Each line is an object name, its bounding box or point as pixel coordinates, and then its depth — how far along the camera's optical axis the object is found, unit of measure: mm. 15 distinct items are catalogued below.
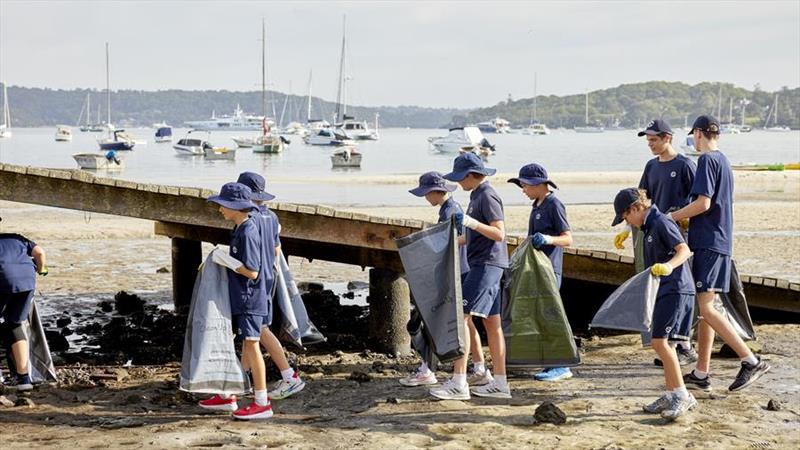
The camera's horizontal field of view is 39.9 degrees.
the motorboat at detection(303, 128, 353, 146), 109019
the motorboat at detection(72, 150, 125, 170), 56531
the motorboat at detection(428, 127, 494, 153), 94000
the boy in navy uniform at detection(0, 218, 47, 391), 8078
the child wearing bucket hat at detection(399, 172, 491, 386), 8031
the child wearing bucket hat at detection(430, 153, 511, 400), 7887
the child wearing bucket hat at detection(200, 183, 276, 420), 7348
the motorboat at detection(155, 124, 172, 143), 127188
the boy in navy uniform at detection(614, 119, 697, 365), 8633
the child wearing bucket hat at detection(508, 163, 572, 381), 8172
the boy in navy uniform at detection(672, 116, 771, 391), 7945
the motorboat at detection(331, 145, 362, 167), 65062
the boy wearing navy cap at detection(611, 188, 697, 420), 7352
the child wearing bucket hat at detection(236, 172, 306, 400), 7977
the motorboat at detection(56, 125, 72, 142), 153800
